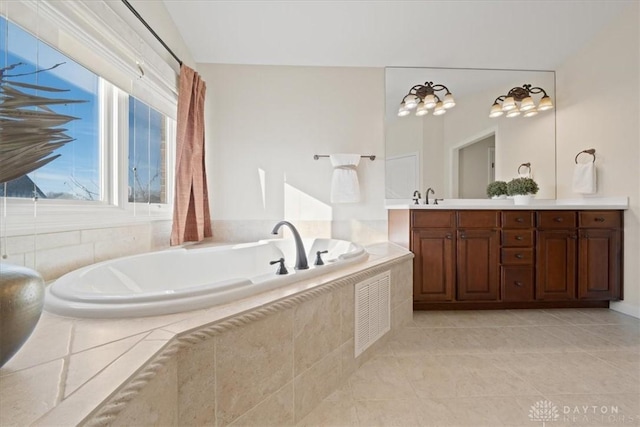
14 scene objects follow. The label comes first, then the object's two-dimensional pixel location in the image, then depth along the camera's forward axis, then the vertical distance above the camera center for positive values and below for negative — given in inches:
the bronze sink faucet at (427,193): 109.2 +7.3
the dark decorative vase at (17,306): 21.4 -7.5
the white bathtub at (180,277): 33.2 -11.3
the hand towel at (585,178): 97.0 +11.8
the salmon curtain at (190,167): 86.7 +14.5
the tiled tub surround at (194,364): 20.5 -14.4
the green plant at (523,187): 104.9 +9.5
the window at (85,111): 41.5 +20.1
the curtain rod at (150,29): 63.7 +46.9
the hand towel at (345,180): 106.0 +11.8
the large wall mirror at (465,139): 112.0 +29.0
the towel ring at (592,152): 98.5 +21.2
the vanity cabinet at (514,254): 90.5 -13.7
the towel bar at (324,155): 109.4 +21.4
